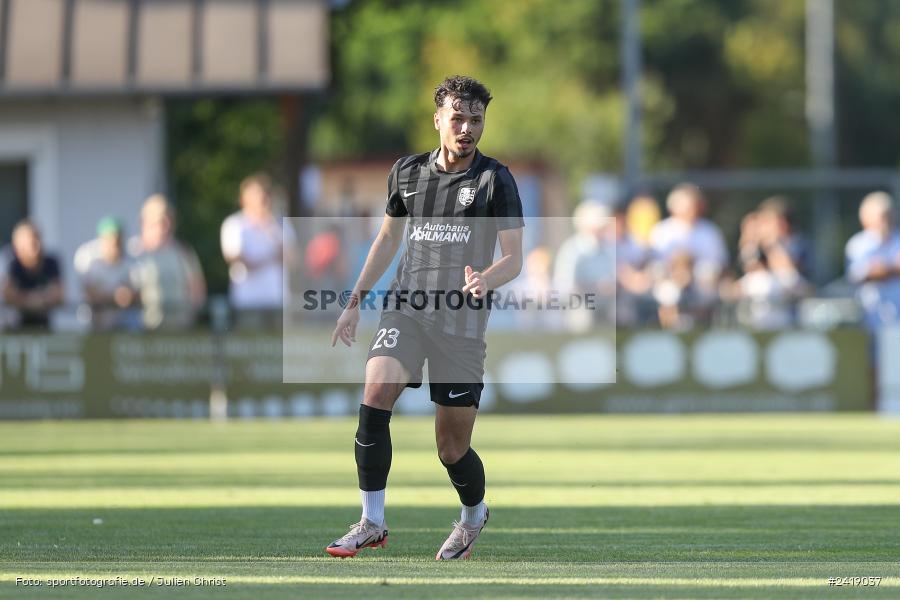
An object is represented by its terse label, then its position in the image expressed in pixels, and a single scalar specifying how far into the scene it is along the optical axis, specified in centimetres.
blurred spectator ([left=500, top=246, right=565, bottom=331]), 2012
